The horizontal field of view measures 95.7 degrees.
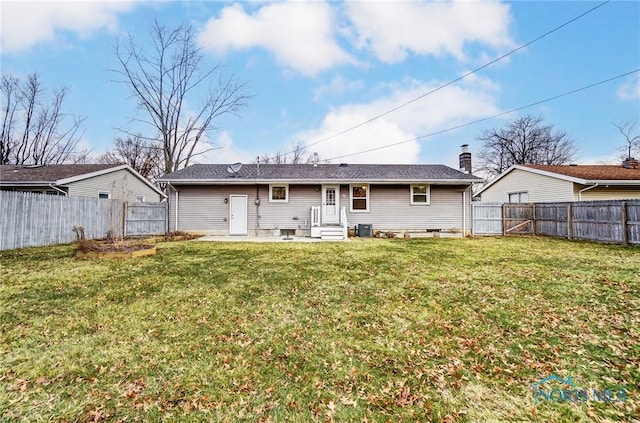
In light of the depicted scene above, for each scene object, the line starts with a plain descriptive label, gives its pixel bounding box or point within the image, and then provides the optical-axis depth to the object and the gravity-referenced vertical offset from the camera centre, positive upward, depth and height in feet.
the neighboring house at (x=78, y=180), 41.43 +6.35
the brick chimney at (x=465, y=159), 49.27 +10.58
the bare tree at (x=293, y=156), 98.32 +22.30
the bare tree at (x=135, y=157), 86.02 +19.08
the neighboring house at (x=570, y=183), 42.32 +5.99
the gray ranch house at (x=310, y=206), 43.62 +2.26
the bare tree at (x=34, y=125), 74.23 +25.46
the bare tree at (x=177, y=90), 70.08 +33.16
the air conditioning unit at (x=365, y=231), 42.16 -1.48
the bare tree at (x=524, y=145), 93.30 +25.23
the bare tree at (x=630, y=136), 74.38 +22.08
